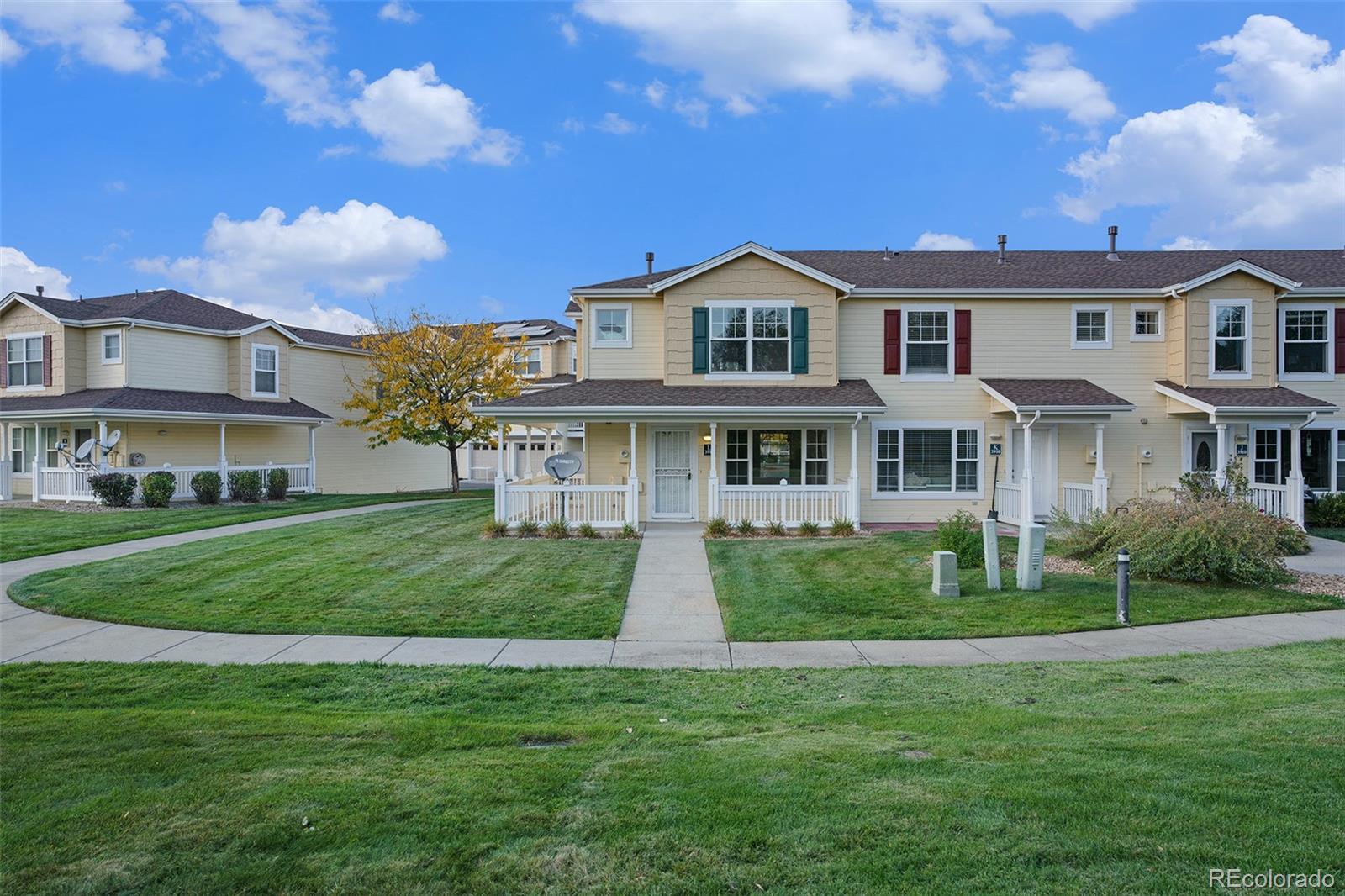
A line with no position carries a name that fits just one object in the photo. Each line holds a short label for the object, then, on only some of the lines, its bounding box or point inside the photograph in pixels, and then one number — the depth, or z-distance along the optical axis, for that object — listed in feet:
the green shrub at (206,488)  75.31
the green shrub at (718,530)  52.16
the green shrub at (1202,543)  35.47
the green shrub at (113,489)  70.28
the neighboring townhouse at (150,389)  77.46
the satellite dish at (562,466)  54.75
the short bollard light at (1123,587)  29.50
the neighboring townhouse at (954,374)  57.93
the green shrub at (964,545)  39.27
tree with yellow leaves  93.91
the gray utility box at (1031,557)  34.45
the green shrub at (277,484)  82.33
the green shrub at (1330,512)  57.57
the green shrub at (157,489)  71.15
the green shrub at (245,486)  79.05
